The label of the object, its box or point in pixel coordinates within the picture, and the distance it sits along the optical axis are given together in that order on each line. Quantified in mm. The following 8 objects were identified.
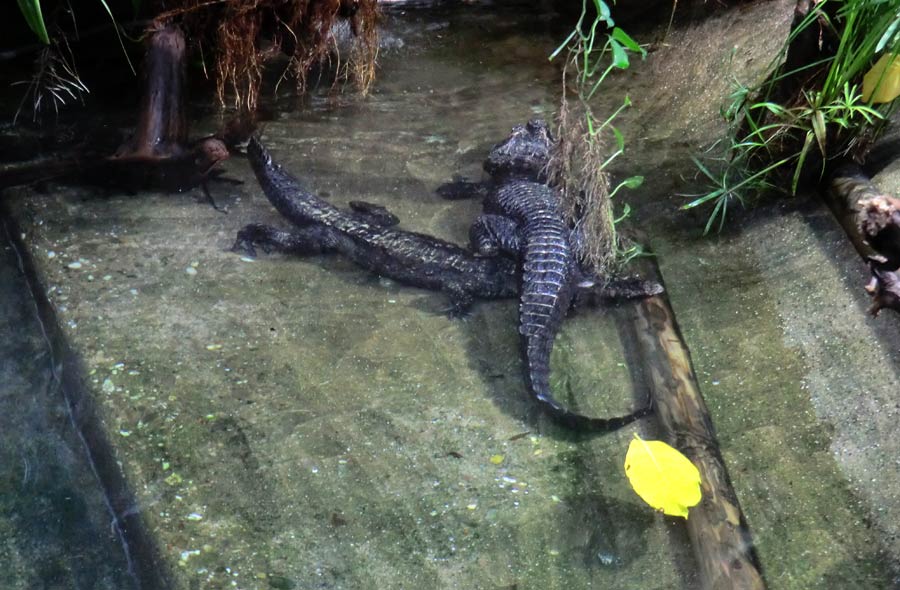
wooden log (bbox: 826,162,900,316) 3057
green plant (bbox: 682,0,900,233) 3684
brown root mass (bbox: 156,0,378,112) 5031
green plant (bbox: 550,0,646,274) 4227
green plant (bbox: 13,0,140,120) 4770
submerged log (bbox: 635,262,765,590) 2783
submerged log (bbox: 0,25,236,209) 4801
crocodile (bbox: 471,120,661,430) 3691
